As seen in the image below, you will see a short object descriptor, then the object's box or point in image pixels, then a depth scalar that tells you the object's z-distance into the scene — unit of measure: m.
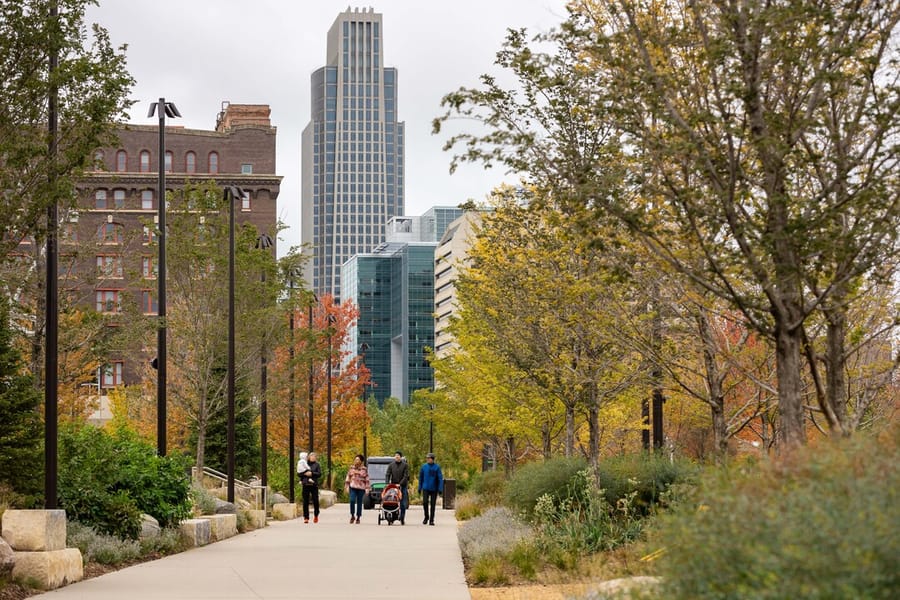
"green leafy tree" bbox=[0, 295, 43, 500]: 25.59
